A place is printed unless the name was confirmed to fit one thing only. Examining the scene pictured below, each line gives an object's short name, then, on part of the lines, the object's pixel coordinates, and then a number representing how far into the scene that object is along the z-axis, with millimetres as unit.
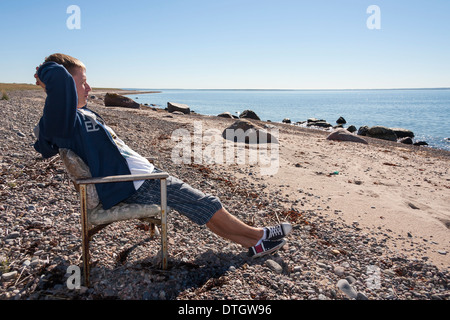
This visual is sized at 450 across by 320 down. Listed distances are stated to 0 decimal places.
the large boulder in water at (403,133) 25875
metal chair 3069
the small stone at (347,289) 3371
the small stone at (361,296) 3327
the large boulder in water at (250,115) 34500
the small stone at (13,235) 3900
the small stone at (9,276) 3130
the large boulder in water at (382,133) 24406
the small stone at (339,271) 3820
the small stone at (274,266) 3762
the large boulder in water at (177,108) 31173
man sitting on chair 2891
